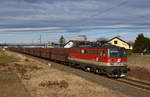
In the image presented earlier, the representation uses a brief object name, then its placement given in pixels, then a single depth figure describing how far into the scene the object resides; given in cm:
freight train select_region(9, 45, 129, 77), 2003
